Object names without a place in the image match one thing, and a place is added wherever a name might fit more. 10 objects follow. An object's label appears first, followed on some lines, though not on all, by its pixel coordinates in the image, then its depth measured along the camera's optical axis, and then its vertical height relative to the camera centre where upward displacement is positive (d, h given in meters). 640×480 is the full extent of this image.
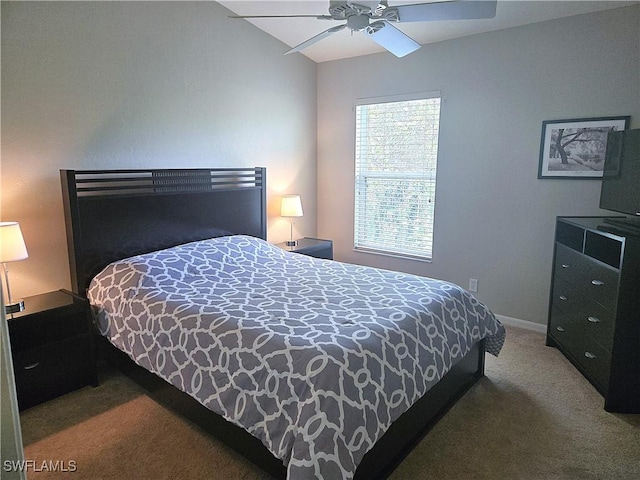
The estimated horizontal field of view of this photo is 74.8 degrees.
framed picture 3.09 +0.21
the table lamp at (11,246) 2.31 -0.41
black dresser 2.34 -0.82
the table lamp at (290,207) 4.21 -0.35
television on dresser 2.66 -0.02
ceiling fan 2.09 +0.83
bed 1.69 -0.77
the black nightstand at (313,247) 4.09 -0.74
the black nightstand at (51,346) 2.39 -1.04
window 4.02 -0.02
